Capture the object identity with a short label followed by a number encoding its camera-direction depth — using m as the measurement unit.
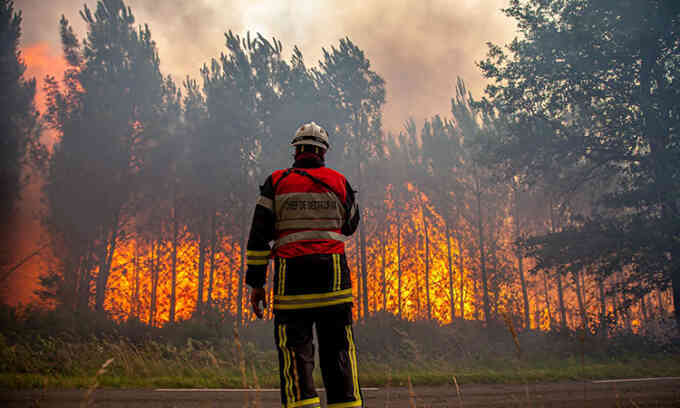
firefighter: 2.70
